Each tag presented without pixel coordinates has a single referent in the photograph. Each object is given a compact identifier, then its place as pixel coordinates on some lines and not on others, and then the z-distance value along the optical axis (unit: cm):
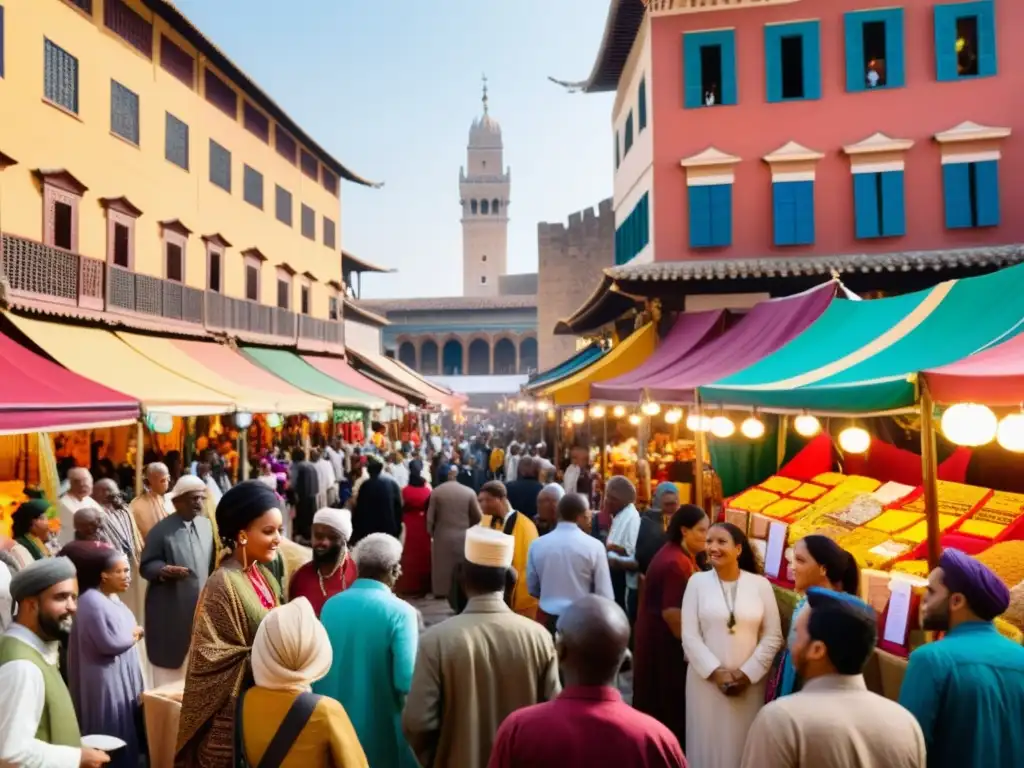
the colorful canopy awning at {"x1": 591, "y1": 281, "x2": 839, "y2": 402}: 888
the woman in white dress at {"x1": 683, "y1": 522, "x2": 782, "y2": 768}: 414
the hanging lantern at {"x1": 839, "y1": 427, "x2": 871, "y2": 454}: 639
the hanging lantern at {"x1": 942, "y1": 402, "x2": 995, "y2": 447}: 424
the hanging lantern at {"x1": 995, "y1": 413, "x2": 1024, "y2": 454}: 422
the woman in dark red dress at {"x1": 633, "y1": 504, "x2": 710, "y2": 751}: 480
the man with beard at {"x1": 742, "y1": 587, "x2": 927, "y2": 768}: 242
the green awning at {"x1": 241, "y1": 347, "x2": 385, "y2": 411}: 1795
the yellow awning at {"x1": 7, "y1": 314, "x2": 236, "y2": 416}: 1041
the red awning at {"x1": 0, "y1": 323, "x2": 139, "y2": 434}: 708
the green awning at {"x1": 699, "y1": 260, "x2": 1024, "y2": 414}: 522
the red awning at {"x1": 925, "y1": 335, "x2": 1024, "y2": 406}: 410
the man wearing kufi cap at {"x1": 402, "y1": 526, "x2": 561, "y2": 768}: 323
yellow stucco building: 1293
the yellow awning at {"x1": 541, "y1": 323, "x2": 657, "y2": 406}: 1320
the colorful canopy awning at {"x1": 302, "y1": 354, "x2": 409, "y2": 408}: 2217
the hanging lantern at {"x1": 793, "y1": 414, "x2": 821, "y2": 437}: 667
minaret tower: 7906
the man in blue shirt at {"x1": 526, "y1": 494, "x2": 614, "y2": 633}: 541
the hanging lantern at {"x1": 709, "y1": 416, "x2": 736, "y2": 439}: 734
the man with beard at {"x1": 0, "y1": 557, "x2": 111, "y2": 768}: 276
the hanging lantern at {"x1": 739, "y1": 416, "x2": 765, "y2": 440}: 753
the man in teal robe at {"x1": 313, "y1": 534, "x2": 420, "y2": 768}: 360
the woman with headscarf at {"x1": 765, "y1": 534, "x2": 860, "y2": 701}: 398
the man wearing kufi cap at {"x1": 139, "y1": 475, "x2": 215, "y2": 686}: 529
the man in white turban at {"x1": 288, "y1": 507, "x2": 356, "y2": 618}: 443
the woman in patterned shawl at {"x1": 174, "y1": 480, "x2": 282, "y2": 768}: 312
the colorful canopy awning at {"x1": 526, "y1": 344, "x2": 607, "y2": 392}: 1794
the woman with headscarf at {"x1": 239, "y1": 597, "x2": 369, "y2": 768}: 257
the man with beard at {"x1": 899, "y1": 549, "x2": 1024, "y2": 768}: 286
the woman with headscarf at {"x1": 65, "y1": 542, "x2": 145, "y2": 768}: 413
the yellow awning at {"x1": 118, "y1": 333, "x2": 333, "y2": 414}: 1277
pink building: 1450
